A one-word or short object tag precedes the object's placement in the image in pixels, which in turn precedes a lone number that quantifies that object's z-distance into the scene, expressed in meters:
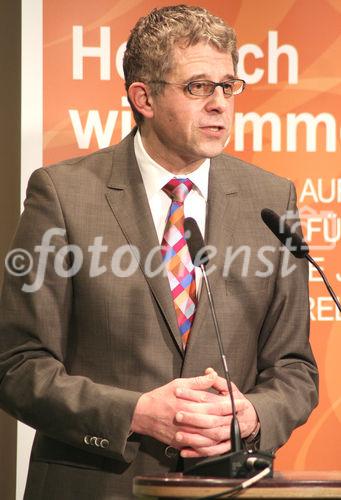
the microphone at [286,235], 5.19
